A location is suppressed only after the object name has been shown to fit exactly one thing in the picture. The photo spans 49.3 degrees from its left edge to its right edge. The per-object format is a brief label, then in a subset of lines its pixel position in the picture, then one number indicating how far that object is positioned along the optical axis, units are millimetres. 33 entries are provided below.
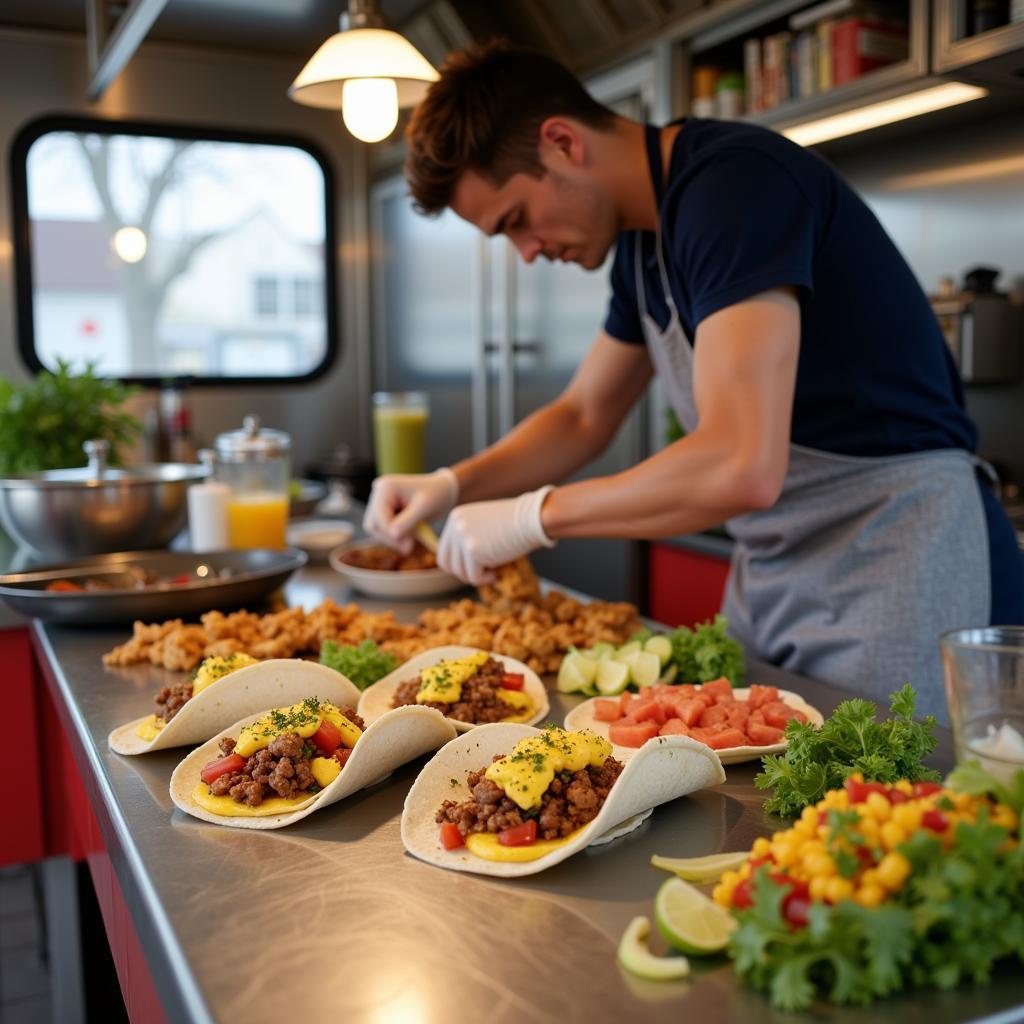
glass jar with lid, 2525
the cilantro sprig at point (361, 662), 1561
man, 1611
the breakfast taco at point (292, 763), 1106
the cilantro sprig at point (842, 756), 1082
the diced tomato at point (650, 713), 1320
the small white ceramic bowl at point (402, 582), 2203
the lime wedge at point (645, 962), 792
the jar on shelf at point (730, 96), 3254
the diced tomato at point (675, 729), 1271
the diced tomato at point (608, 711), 1394
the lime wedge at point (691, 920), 812
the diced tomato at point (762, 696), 1356
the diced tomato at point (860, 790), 873
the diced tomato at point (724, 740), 1228
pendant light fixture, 1926
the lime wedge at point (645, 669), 1525
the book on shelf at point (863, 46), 2777
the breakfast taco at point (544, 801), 985
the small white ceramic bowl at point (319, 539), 2653
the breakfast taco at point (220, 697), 1299
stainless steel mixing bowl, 2422
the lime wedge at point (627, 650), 1590
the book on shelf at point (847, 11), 2805
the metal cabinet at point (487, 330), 3830
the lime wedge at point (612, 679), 1527
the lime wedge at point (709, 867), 947
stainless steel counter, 766
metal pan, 1913
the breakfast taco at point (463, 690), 1369
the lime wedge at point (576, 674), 1554
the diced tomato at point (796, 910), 785
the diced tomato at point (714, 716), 1300
